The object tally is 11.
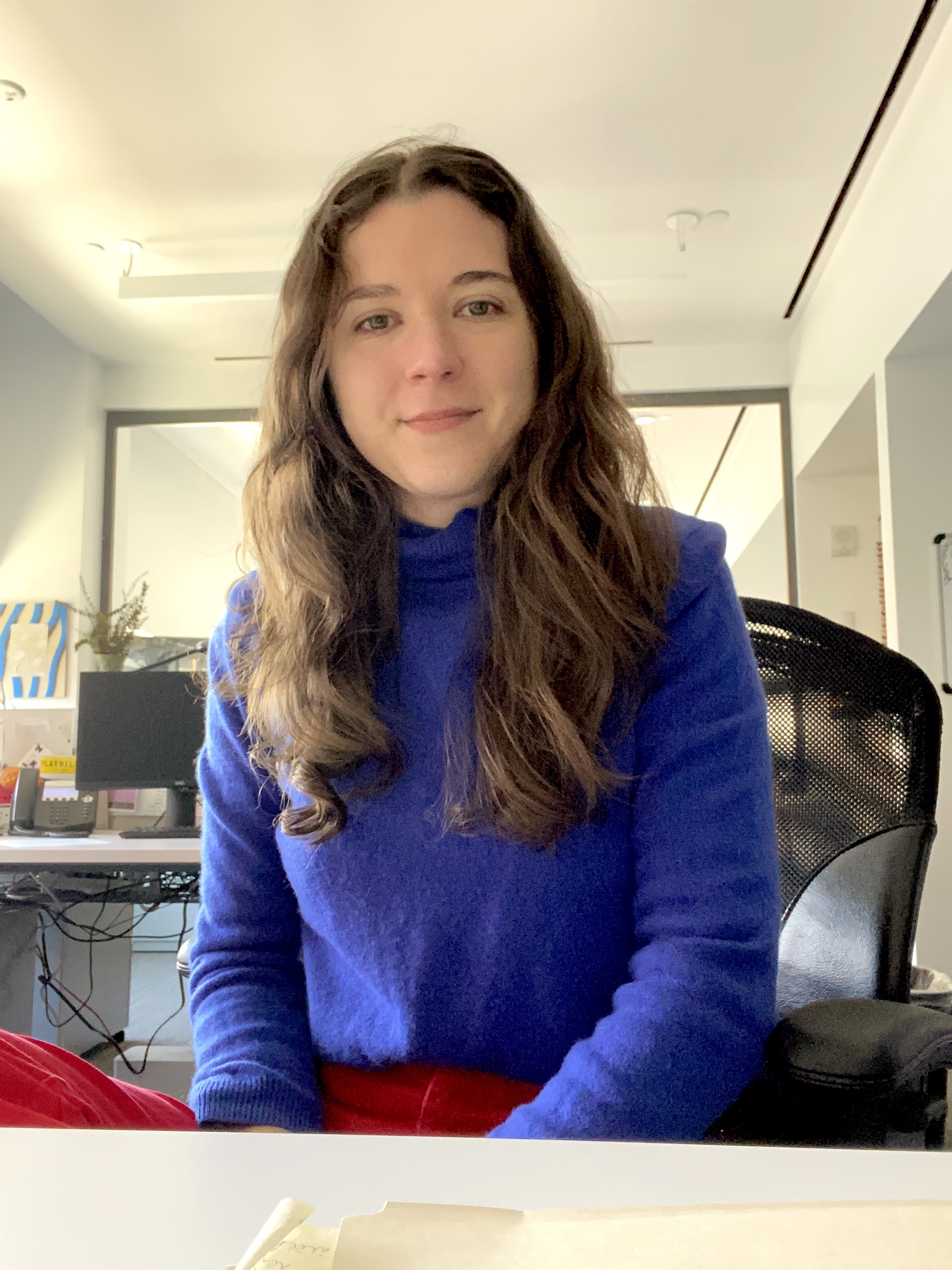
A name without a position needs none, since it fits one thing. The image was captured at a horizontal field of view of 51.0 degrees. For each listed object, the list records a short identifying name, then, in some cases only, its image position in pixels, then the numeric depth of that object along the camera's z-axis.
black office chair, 0.78
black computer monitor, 2.82
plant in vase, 3.83
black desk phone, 2.82
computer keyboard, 2.66
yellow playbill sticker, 2.90
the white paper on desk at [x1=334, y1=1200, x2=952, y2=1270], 0.24
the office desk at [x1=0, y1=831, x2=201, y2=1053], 2.33
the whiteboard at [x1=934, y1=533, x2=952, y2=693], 3.15
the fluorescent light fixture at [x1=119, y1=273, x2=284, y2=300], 3.63
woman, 0.74
